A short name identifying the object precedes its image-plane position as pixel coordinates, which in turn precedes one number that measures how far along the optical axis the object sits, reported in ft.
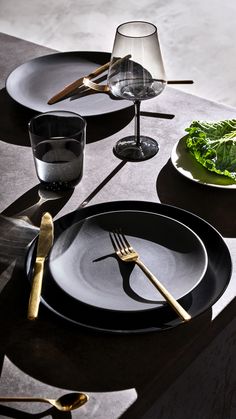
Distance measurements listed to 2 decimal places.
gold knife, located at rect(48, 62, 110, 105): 5.80
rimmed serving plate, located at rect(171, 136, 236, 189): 5.11
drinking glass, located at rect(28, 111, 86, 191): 5.07
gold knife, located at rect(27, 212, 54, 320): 4.21
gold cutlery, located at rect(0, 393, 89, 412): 3.94
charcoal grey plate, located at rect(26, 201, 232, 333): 4.22
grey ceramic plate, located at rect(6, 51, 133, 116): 5.79
